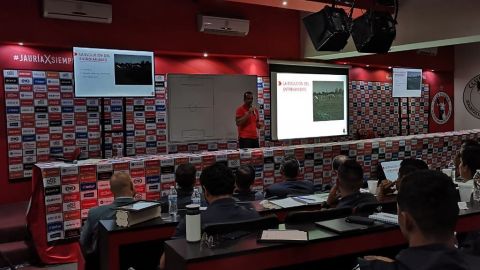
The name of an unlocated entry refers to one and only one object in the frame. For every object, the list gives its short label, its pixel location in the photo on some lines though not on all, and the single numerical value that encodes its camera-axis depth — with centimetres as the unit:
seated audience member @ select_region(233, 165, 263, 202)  380
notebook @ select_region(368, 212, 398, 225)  254
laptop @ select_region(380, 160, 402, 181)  562
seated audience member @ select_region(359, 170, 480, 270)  148
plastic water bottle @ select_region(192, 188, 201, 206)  347
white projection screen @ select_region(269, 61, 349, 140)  823
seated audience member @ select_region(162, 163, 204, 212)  371
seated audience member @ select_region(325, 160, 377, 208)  302
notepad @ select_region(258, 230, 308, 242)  218
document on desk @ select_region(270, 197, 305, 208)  344
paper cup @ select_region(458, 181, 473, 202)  331
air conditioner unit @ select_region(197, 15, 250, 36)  721
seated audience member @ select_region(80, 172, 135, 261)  316
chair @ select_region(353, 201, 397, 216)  278
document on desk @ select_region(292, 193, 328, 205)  353
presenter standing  670
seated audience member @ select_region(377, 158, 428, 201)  325
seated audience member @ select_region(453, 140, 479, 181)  387
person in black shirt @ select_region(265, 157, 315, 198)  401
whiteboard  709
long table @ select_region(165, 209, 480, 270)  201
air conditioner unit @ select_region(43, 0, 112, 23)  595
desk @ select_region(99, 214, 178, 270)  284
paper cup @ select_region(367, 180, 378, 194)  396
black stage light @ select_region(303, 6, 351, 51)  433
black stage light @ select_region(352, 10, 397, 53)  447
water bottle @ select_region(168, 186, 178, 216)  331
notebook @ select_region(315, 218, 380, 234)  236
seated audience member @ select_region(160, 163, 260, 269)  253
